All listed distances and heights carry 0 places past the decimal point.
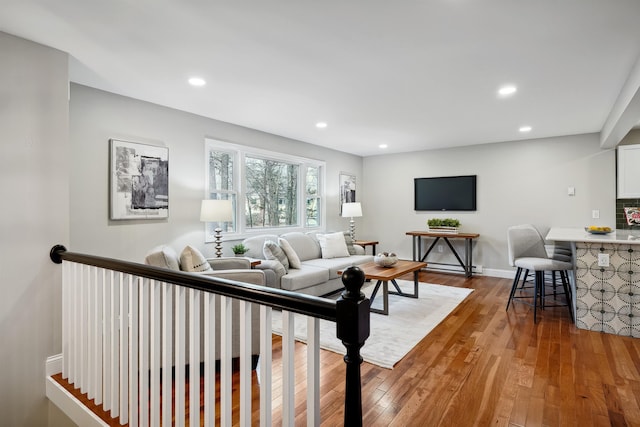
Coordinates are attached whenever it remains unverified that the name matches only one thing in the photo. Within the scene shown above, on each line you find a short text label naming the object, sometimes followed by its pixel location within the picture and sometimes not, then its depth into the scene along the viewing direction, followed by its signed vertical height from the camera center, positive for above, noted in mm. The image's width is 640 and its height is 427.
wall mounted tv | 6219 +345
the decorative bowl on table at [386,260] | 4270 -606
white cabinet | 4723 +552
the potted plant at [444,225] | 6090 -240
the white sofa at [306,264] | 3941 -713
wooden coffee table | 3793 -705
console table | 5916 -569
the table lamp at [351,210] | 6250 +33
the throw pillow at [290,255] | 4402 -554
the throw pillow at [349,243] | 5598 -518
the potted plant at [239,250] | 4188 -463
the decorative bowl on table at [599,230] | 3843 -213
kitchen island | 3279 -712
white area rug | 2922 -1171
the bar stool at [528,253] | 3910 -524
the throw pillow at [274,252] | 4148 -496
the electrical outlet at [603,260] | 3355 -481
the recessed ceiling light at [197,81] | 3039 +1185
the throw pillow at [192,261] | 2629 -382
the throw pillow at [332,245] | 5254 -521
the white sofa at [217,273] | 2459 -434
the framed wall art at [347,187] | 6766 +498
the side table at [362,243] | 6234 -575
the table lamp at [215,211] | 3895 +14
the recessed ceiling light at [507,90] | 3256 +1181
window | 4535 +376
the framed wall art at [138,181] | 3377 +332
